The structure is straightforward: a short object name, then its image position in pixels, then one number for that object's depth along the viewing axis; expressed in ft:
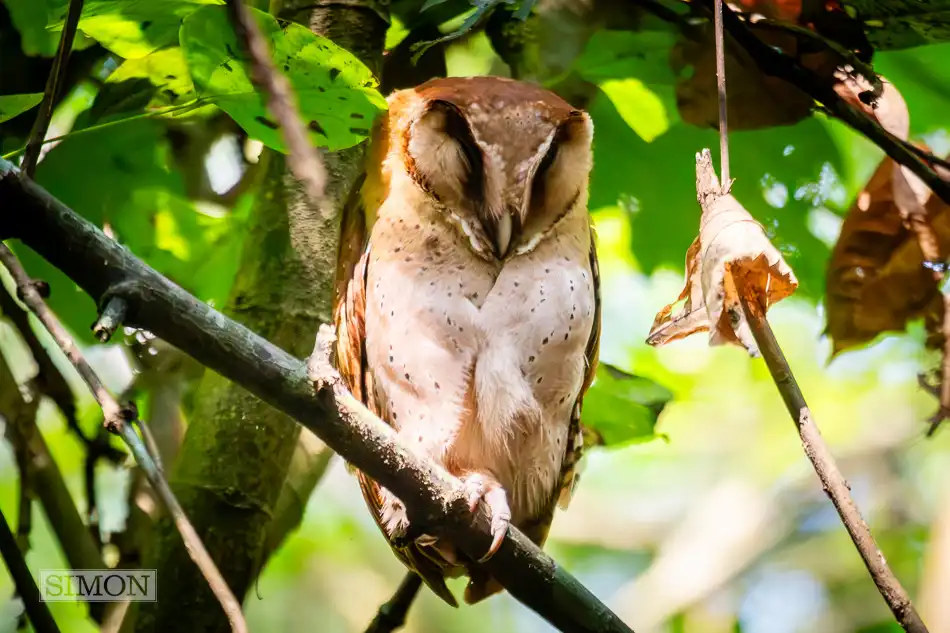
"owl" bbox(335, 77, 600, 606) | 17.97
